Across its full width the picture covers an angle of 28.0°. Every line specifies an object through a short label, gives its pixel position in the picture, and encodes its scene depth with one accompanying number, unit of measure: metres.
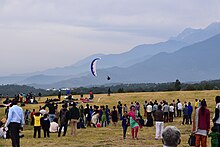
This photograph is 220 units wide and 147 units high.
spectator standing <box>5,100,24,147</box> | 14.35
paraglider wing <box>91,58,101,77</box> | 41.78
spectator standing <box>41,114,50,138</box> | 22.64
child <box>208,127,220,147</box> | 12.37
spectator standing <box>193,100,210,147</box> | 13.33
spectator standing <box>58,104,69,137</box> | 22.56
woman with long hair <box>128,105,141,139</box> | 20.07
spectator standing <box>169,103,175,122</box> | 31.81
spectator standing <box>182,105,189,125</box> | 30.14
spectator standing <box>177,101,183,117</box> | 35.11
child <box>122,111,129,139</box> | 21.11
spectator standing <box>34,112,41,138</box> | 22.23
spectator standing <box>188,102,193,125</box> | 30.31
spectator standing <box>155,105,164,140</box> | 19.97
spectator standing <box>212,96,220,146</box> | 13.04
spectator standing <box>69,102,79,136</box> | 22.23
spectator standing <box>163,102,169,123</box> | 30.55
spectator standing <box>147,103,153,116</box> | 31.12
